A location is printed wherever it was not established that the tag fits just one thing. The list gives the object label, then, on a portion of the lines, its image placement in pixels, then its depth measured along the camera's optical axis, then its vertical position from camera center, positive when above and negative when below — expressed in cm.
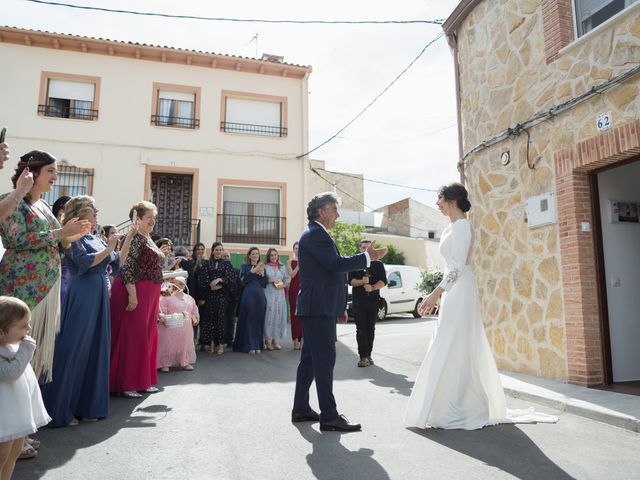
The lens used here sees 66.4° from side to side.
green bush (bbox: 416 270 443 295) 1857 +46
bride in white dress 407 -61
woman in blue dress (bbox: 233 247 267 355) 888 -24
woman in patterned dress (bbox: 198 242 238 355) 891 -2
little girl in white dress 247 -46
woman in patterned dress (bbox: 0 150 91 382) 338 +27
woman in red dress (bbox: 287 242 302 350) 927 -10
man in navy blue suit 398 -9
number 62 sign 545 +191
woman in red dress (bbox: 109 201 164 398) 521 -18
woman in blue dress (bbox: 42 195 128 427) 407 -39
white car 1655 +3
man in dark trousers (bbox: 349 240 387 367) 746 -14
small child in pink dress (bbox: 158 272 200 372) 690 -53
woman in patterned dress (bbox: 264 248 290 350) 940 -17
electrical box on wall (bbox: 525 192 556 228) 628 +109
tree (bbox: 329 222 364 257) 2569 +297
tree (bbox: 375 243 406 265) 3200 +238
